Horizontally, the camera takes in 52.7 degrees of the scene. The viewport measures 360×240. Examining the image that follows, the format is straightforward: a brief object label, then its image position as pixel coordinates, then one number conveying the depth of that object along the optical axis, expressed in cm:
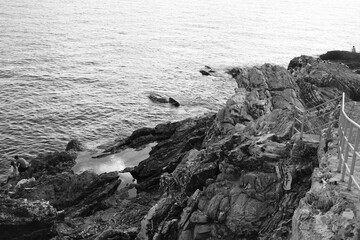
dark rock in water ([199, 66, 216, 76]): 6850
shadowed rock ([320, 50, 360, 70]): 6481
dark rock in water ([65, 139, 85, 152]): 3736
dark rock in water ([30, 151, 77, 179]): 3278
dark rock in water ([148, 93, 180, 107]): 5212
